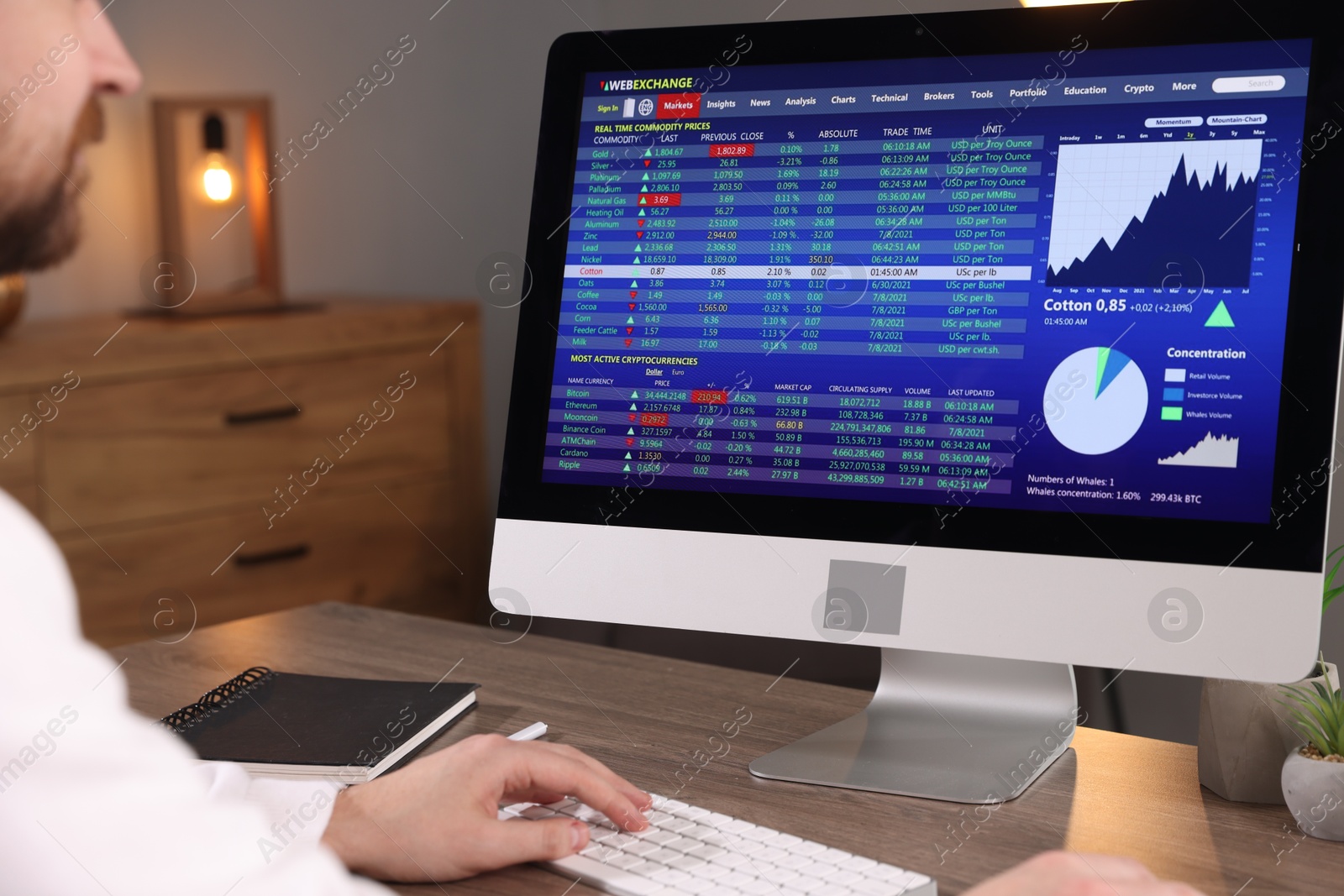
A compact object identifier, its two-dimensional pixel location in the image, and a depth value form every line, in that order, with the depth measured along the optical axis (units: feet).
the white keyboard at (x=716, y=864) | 2.35
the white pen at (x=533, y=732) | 3.34
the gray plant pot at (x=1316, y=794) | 2.62
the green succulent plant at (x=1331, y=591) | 2.89
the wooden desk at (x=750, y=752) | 2.58
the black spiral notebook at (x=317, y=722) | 3.07
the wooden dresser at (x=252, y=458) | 7.85
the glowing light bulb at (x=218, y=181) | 9.37
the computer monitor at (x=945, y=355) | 2.79
